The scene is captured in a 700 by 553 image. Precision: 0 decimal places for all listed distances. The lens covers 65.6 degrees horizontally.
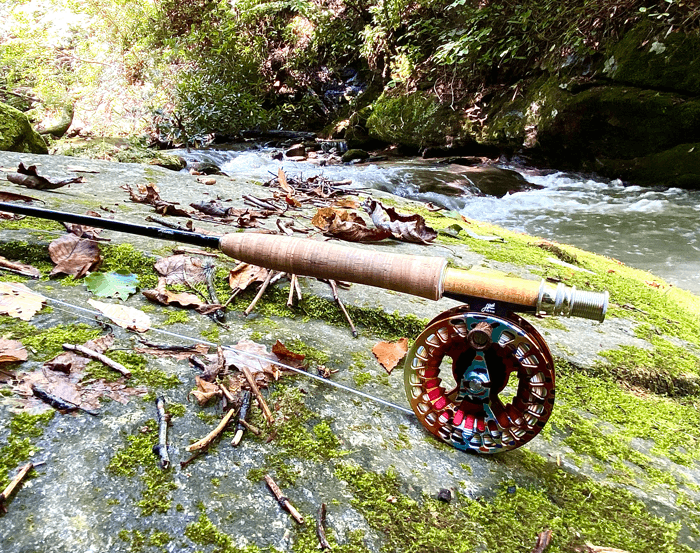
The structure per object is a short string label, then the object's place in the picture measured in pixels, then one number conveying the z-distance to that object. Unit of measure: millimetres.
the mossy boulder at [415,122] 2711
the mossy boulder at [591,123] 1953
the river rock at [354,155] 2775
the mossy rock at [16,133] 1314
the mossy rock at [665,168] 1981
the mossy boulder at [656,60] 1884
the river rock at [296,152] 2845
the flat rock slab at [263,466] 240
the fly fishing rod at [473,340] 307
